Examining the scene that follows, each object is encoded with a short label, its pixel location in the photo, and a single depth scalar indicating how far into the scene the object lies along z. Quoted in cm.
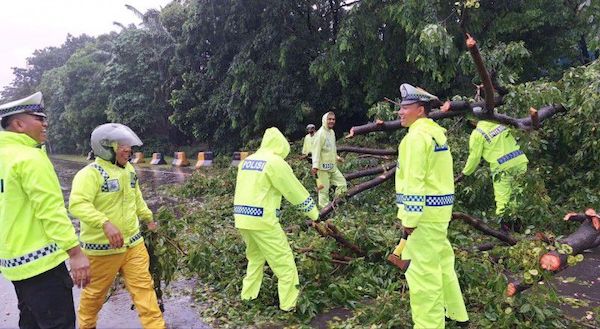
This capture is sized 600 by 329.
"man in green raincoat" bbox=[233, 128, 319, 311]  393
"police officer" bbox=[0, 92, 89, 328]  268
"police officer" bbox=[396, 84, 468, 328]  311
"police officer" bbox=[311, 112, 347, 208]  752
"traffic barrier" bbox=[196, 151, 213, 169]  1722
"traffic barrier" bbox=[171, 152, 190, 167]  1891
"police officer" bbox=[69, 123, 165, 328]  338
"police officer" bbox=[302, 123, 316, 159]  879
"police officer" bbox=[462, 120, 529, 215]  539
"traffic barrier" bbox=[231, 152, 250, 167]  1501
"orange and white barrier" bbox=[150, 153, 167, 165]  2038
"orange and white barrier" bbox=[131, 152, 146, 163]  2162
